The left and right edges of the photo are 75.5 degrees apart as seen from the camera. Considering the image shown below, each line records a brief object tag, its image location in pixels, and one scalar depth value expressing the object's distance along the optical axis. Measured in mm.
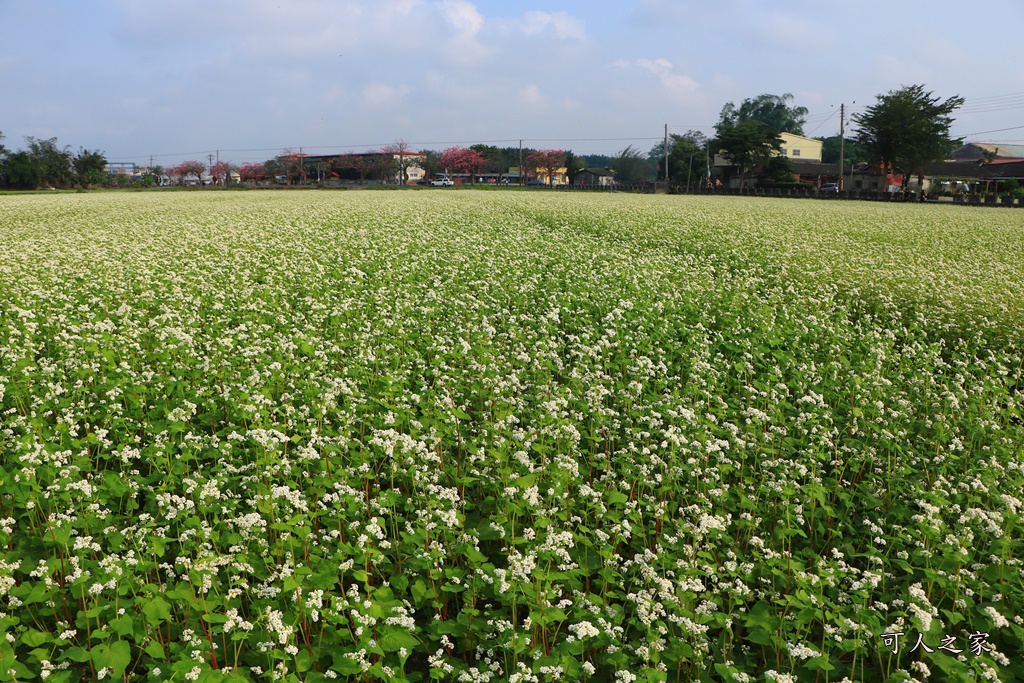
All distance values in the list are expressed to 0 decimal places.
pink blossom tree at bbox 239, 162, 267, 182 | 114312
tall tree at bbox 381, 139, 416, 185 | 106938
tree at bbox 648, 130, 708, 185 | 107375
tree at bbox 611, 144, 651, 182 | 136250
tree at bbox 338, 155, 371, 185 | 109500
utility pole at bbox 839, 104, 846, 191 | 66875
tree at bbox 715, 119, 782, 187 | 83438
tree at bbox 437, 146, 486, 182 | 121312
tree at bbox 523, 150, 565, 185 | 122250
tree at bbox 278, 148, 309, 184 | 107312
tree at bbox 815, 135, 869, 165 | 141000
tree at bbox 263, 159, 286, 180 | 113000
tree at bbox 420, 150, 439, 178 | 125688
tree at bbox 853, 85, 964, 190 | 63625
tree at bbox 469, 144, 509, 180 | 126125
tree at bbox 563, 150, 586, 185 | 127875
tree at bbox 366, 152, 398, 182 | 107375
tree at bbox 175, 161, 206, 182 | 111688
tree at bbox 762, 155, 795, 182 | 83438
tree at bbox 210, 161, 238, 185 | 110000
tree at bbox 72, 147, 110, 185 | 77500
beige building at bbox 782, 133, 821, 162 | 114312
